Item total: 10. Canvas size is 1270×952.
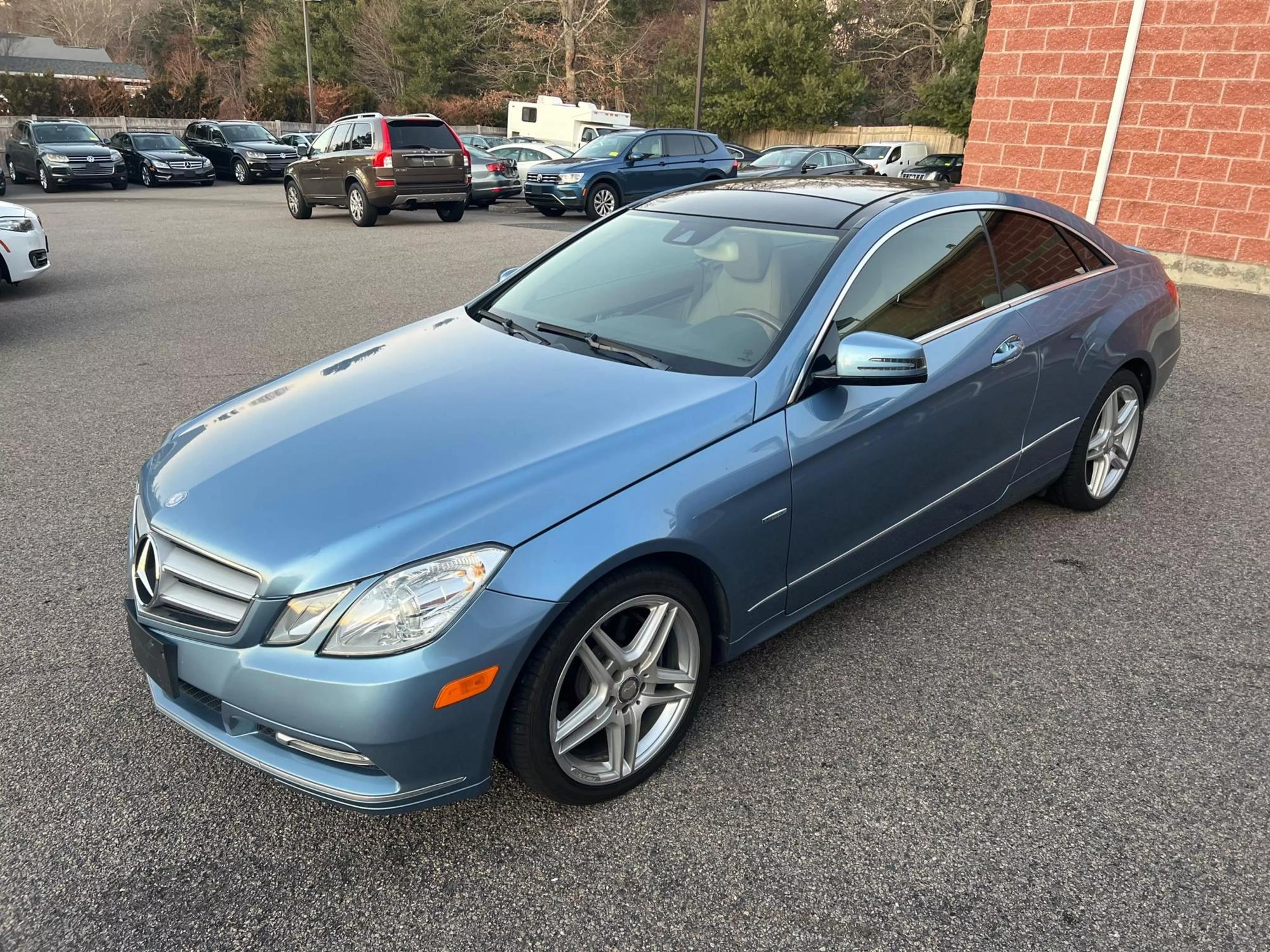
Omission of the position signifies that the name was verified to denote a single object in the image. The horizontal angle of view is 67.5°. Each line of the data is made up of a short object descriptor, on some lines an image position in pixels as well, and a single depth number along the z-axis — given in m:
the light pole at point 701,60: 27.33
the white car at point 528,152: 22.64
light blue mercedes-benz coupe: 2.22
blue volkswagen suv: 17.81
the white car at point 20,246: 8.95
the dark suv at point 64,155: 22.95
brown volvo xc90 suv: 16.19
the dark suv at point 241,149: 27.36
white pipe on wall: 10.38
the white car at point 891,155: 26.52
